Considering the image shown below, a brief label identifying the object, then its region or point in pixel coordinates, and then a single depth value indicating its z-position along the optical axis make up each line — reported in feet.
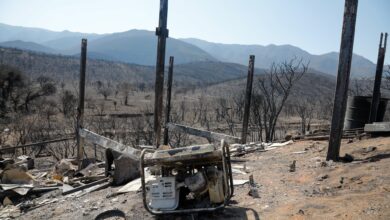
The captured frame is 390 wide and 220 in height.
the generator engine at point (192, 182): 14.85
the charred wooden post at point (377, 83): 34.40
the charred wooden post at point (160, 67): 27.02
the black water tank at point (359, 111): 35.53
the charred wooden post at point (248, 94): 33.12
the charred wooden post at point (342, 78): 21.17
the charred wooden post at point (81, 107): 32.22
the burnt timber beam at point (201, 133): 26.94
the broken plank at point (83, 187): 23.79
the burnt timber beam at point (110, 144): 22.62
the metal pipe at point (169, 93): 38.98
